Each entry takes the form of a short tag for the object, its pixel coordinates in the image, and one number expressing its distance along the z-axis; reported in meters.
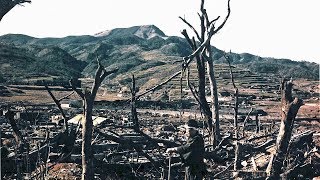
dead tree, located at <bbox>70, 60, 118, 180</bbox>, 8.05
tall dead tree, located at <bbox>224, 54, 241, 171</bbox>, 10.00
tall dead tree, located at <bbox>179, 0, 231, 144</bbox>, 11.32
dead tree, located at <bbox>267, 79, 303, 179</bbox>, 8.56
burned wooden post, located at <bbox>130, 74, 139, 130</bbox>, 8.69
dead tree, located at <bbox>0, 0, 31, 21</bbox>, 9.30
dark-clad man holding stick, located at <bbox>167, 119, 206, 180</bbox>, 8.11
